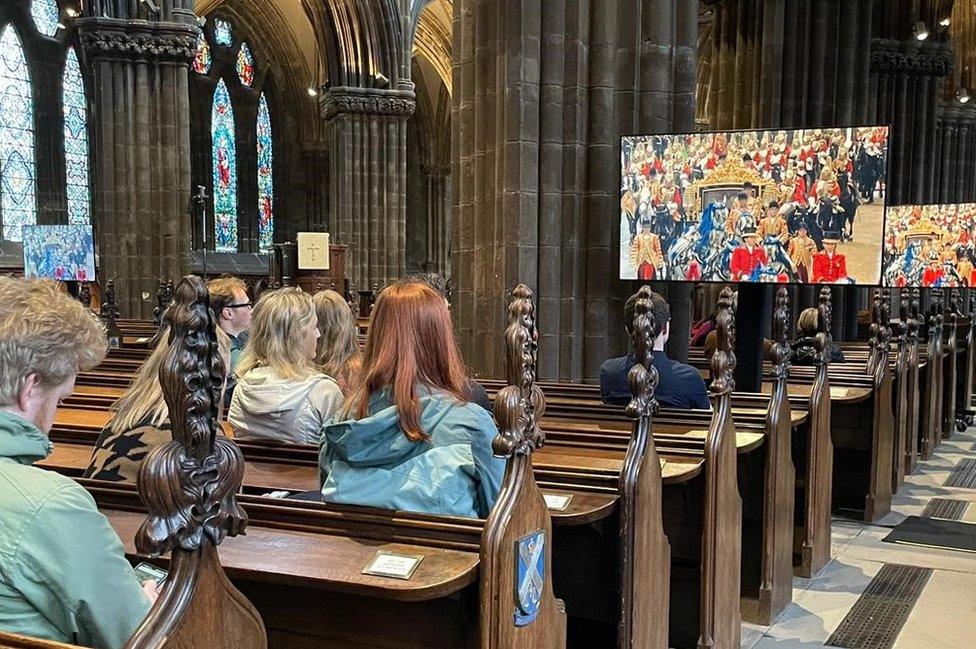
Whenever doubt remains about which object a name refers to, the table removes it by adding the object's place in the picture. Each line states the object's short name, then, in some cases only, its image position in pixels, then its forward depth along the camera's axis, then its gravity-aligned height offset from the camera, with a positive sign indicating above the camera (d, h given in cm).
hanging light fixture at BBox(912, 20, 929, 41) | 1778 +430
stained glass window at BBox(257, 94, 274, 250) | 2906 +250
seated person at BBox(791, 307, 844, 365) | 738 -70
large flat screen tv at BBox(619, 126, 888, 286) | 586 +36
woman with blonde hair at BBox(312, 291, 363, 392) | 448 -36
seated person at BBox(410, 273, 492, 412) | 276 -43
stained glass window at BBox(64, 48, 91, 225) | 2331 +281
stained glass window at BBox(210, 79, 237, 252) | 2788 +258
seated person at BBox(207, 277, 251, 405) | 538 -29
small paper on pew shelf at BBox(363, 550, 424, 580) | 205 -68
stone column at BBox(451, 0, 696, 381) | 806 +92
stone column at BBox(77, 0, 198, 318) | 1675 +205
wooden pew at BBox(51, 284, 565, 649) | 207 -70
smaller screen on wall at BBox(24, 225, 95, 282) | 1070 +5
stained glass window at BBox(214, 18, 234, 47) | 2764 +660
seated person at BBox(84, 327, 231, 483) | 296 -56
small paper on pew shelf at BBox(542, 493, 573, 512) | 278 -74
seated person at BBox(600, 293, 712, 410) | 474 -62
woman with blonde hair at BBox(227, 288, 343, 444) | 384 -52
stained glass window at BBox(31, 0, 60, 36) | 2242 +578
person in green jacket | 152 -44
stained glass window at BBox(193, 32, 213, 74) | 2695 +574
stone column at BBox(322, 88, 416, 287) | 2097 +180
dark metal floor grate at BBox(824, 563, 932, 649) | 434 -177
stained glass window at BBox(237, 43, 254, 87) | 2838 +579
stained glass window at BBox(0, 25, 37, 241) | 2198 +273
